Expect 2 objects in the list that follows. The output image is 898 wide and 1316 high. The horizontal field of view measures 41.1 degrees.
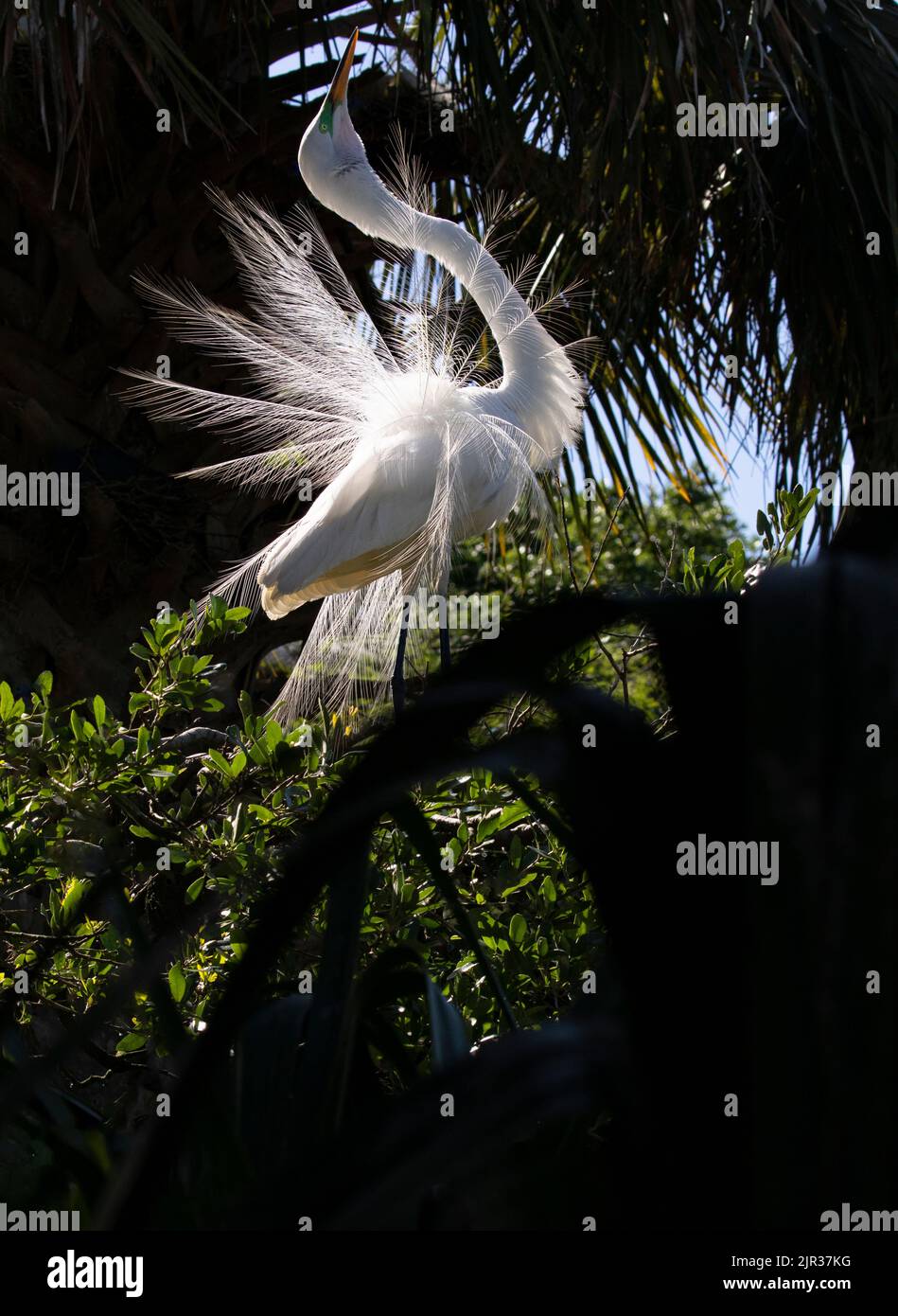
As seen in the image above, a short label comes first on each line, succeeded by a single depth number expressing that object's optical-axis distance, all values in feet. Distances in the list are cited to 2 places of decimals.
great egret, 11.04
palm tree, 10.76
